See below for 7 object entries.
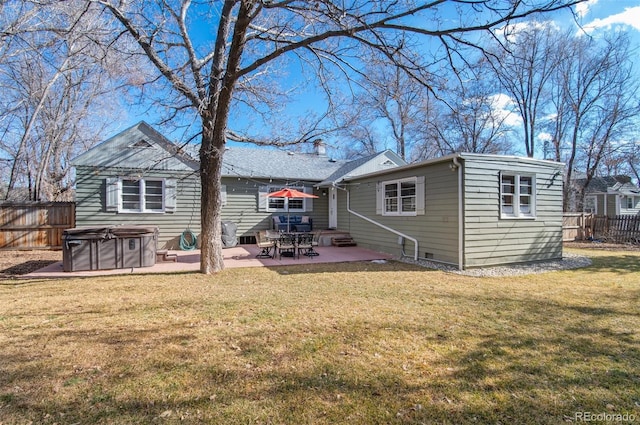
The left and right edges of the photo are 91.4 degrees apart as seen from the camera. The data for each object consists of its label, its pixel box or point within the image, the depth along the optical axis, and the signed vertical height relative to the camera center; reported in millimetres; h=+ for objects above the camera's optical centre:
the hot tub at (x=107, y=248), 7730 -922
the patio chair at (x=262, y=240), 13250 -1228
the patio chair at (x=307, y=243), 10161 -1043
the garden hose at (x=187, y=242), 12148 -1138
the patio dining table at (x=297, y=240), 10148 -944
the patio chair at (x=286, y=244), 9984 -1069
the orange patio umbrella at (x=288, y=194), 10812 +607
